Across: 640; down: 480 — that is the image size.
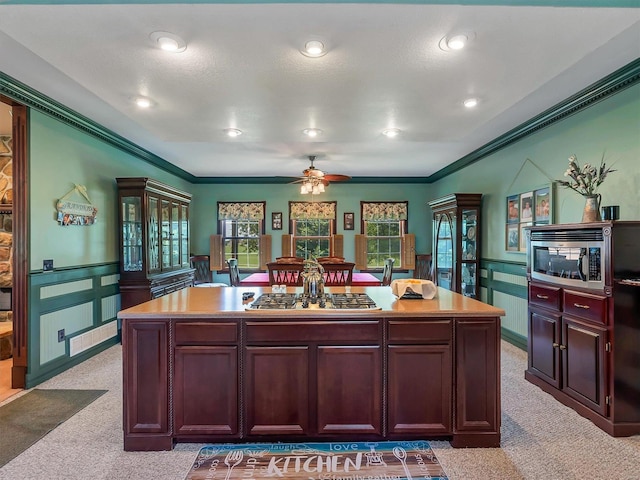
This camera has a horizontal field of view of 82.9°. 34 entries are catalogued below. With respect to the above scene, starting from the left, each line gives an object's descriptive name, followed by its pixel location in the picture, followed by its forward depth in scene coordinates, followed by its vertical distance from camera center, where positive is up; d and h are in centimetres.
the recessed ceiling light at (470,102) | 294 +112
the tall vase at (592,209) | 271 +21
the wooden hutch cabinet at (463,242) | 525 -7
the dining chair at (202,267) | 748 -60
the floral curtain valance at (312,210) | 757 +58
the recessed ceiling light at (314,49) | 219 +117
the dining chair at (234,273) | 534 -52
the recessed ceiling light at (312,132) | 391 +118
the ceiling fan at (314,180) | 513 +83
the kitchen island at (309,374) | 223 -84
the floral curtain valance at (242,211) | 756 +57
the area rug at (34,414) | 237 -133
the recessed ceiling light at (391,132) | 389 +116
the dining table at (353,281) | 504 -61
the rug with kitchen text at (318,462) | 202 -132
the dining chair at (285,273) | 454 -45
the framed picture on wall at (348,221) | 762 +35
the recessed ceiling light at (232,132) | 380 +114
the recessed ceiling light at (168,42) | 206 +115
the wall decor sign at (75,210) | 364 +31
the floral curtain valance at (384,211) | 759 +56
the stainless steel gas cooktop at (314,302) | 232 -44
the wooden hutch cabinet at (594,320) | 242 -61
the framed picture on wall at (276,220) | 758 +38
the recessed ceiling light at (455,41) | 207 +115
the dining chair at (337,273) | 459 -45
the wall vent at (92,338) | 381 -112
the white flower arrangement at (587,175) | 279 +49
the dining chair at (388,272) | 550 -53
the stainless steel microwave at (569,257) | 252 -16
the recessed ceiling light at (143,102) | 290 +112
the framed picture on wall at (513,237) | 441 +0
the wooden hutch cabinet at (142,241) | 457 -3
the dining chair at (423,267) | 725 -60
